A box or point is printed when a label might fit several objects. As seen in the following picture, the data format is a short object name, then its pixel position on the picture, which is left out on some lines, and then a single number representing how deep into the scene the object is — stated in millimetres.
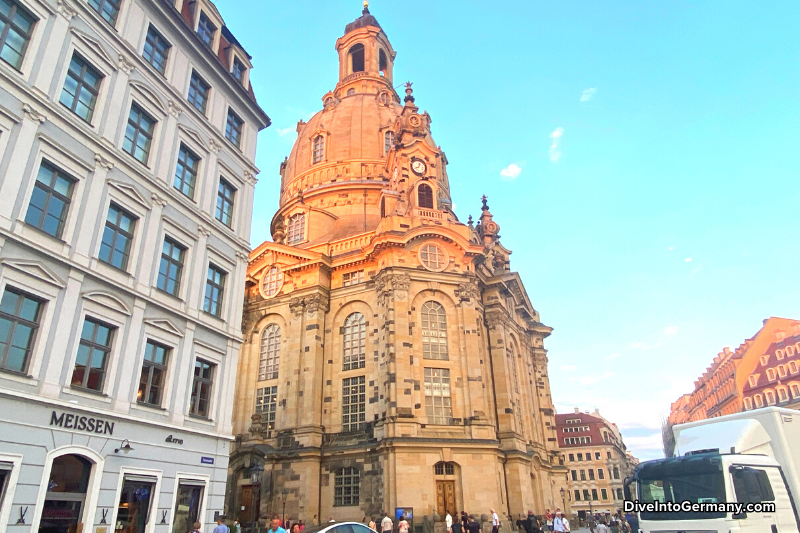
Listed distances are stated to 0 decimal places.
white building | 13445
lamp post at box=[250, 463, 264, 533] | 21812
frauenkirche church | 34062
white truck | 12781
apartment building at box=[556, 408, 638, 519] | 84375
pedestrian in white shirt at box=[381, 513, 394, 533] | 25025
